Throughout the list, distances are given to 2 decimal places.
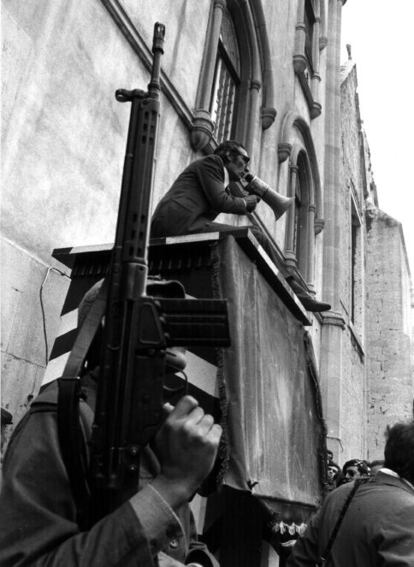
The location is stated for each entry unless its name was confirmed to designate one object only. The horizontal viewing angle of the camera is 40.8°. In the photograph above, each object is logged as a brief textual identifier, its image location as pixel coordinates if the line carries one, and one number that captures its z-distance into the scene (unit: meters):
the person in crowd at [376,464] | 4.41
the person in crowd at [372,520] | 2.33
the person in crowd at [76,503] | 1.30
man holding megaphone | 4.12
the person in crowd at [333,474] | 6.42
